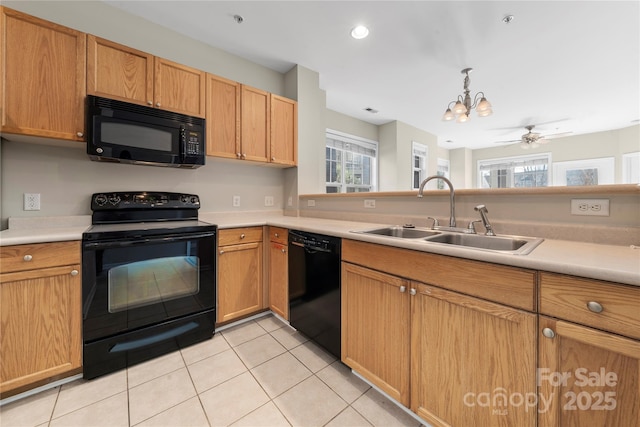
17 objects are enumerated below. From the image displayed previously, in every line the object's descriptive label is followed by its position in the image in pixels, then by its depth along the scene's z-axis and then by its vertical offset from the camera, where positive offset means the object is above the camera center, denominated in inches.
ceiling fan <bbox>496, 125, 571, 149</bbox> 181.2 +53.7
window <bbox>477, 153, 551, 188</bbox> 251.8 +43.1
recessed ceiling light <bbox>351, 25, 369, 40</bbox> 90.2 +65.4
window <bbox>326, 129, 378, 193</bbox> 176.9 +35.7
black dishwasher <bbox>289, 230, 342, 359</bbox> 63.6 -21.3
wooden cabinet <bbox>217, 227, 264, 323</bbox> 80.4 -21.0
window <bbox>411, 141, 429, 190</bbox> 213.9 +42.9
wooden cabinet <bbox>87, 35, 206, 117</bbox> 69.1 +39.4
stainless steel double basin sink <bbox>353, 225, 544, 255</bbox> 48.6 -6.0
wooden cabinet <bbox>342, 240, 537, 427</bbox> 35.2 -22.2
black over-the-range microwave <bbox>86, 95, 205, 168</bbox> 66.3 +21.7
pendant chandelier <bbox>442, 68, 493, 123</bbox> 116.5 +48.3
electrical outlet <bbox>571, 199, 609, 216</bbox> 45.6 +0.9
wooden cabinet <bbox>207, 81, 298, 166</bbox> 89.5 +33.6
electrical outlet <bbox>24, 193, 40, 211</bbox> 67.9 +1.9
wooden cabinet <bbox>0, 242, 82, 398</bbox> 51.1 -22.9
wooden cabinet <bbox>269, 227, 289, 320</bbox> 82.1 -20.9
